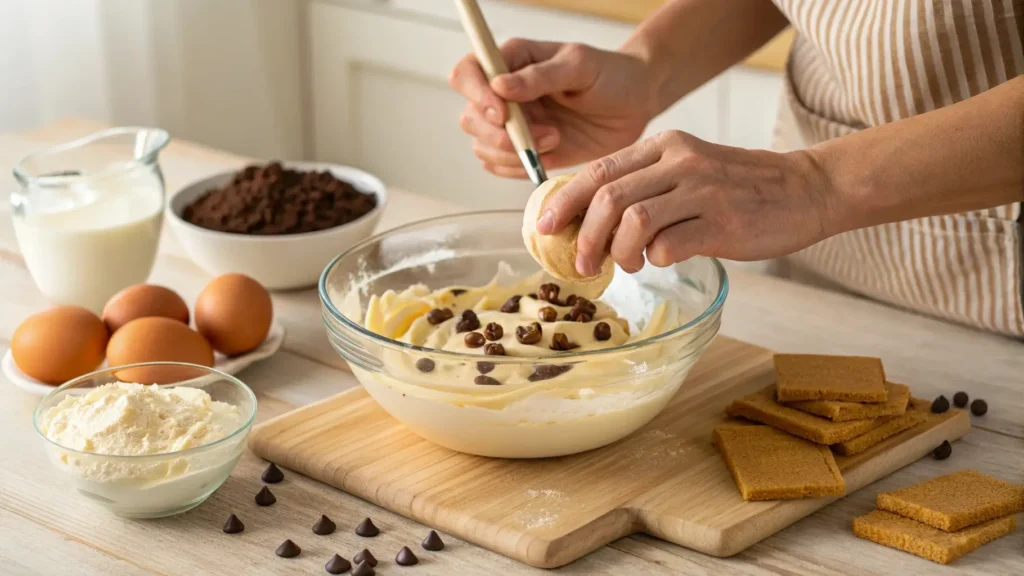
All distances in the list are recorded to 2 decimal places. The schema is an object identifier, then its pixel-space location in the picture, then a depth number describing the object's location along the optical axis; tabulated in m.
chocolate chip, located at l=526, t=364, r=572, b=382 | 1.26
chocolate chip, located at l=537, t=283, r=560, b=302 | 1.51
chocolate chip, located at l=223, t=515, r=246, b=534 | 1.20
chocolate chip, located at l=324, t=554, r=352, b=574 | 1.12
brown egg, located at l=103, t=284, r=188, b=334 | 1.56
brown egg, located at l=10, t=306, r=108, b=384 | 1.48
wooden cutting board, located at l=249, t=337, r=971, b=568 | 1.18
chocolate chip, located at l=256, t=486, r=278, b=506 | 1.26
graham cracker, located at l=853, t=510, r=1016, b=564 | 1.15
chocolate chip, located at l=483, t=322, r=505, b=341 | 1.41
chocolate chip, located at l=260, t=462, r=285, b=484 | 1.32
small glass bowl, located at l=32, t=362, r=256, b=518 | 1.17
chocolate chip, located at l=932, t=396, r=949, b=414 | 1.43
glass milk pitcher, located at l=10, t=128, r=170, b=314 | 1.71
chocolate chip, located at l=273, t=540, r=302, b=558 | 1.15
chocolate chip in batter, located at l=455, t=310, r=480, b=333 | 1.45
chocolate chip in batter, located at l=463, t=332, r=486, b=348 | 1.39
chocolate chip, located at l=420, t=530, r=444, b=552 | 1.18
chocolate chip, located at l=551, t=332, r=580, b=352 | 1.36
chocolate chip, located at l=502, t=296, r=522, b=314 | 1.51
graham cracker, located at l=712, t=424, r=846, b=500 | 1.22
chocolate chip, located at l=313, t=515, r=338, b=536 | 1.20
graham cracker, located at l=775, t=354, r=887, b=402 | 1.35
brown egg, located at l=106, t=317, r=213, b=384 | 1.45
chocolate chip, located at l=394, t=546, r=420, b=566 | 1.15
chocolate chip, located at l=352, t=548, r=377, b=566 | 1.13
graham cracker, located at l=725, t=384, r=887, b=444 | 1.31
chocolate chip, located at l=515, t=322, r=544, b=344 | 1.37
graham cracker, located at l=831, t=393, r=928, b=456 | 1.31
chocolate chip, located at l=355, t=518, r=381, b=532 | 1.20
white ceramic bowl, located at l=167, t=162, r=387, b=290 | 1.81
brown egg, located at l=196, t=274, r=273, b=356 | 1.57
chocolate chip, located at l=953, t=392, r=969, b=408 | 1.48
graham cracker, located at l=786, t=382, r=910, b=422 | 1.33
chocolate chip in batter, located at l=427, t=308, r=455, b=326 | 1.49
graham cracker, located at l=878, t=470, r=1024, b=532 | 1.18
